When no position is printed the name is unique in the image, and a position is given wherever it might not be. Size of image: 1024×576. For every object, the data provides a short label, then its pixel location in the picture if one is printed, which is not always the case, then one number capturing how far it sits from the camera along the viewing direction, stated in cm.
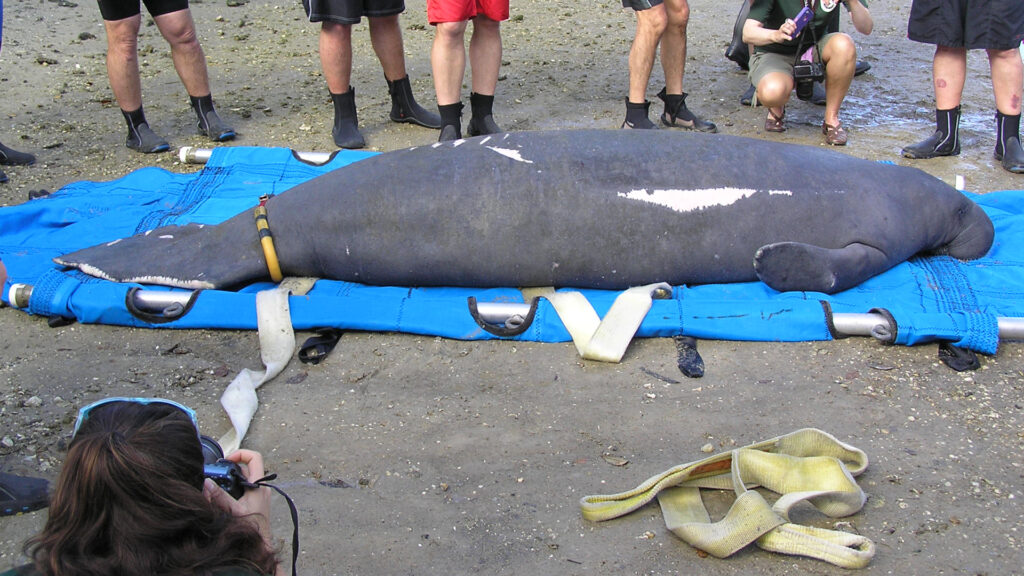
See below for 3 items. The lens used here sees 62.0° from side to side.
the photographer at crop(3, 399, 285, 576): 150
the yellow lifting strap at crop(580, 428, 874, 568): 243
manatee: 388
